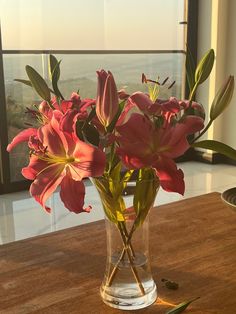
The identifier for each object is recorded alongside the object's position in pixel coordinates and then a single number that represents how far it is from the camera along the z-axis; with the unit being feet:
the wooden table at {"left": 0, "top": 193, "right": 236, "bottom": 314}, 2.88
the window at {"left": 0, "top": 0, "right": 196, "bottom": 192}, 11.46
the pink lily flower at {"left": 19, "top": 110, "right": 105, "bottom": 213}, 2.19
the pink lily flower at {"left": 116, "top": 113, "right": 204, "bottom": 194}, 2.25
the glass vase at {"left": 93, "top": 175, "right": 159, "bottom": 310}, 2.66
